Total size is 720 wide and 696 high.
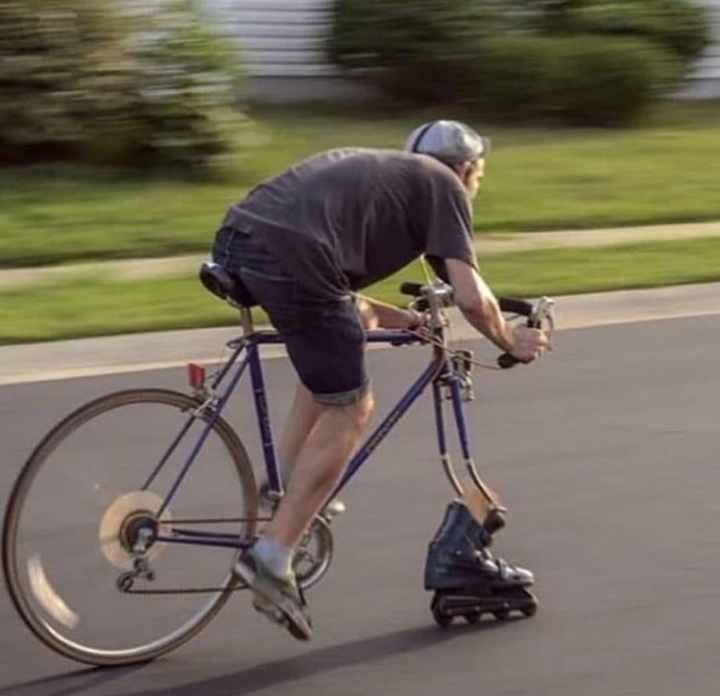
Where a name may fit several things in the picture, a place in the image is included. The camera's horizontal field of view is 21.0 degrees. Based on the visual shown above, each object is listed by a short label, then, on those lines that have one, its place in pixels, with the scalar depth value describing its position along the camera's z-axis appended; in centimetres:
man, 523
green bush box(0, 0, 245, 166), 1270
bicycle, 537
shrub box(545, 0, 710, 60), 1593
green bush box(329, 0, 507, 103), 1538
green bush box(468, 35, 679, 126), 1532
